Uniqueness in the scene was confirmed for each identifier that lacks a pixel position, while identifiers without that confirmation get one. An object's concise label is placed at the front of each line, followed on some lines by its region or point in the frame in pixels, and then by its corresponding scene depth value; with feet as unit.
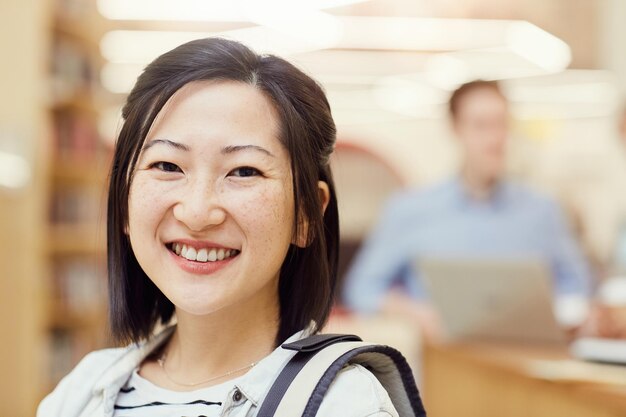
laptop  8.48
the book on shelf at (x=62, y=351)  15.30
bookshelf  15.34
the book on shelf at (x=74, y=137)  15.72
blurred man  11.61
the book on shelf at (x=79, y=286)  15.75
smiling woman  3.56
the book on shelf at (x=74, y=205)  15.72
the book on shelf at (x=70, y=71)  15.26
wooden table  6.96
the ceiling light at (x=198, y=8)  20.49
